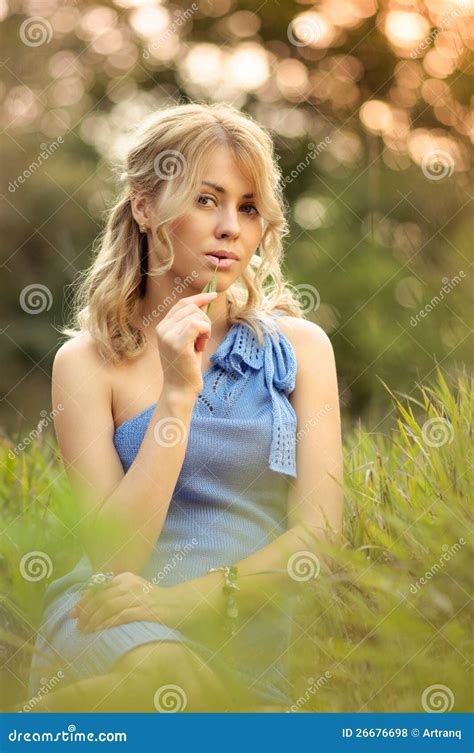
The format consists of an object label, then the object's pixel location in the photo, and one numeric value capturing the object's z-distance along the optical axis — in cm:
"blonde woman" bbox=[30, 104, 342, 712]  323
